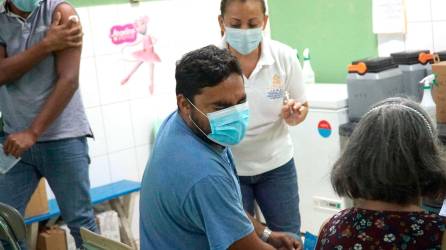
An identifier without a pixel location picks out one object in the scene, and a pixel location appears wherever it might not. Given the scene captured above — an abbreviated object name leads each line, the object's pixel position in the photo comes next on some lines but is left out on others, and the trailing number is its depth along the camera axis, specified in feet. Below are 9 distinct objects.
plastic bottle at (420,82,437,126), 8.87
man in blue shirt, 4.63
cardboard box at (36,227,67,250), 10.16
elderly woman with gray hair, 4.20
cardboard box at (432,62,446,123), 8.80
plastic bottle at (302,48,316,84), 12.07
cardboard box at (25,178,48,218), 9.89
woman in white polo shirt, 7.41
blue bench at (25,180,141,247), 10.06
